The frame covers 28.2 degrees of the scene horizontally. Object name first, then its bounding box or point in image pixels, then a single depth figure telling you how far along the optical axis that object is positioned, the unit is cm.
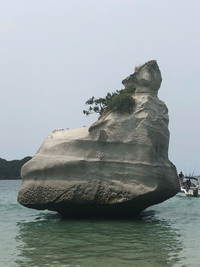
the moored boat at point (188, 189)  3130
